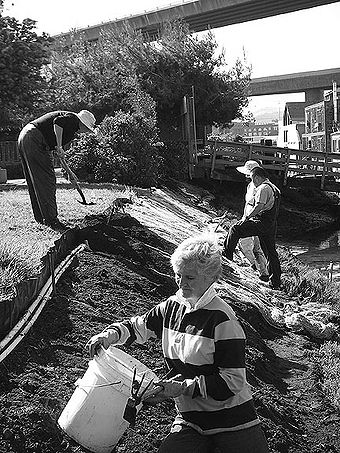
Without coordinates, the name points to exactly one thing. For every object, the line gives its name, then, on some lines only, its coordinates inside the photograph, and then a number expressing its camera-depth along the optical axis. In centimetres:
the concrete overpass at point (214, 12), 5931
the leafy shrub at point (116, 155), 2289
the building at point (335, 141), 6334
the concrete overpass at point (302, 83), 8900
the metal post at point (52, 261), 711
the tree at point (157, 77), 3309
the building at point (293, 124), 9075
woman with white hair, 415
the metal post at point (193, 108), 3148
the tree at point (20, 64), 2620
